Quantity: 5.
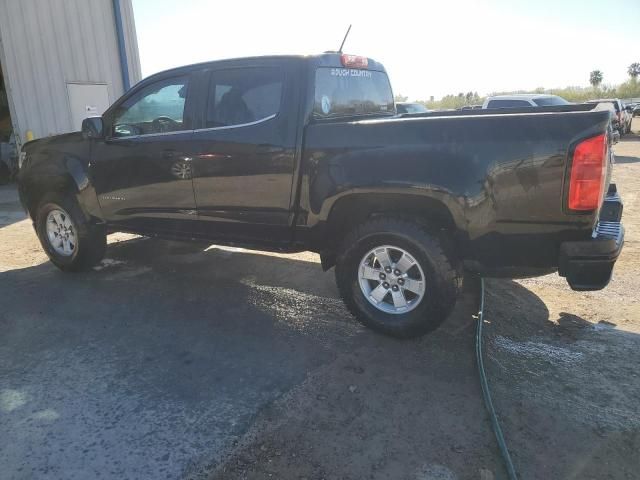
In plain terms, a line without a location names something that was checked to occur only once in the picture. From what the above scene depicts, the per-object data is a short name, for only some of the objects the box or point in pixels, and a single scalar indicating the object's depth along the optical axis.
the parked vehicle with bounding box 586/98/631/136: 15.60
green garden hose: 2.17
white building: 10.39
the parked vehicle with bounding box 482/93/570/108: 12.27
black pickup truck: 2.84
